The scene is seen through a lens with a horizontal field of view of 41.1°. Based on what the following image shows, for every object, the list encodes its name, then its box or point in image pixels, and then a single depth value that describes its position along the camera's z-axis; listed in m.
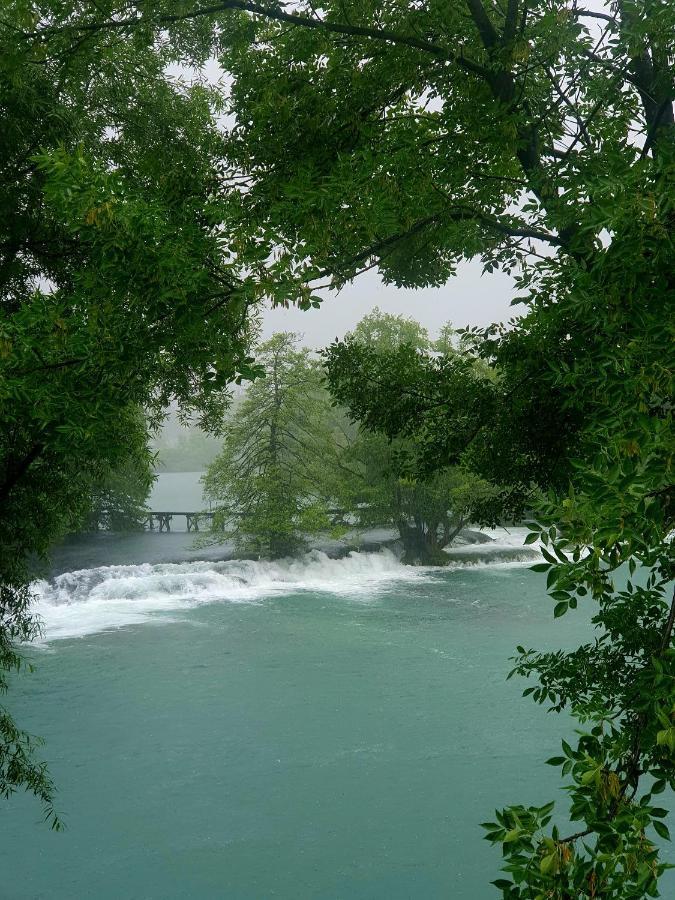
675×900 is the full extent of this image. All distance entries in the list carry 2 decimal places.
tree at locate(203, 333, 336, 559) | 26.19
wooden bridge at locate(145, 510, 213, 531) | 29.52
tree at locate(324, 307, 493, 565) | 27.36
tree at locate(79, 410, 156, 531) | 28.44
